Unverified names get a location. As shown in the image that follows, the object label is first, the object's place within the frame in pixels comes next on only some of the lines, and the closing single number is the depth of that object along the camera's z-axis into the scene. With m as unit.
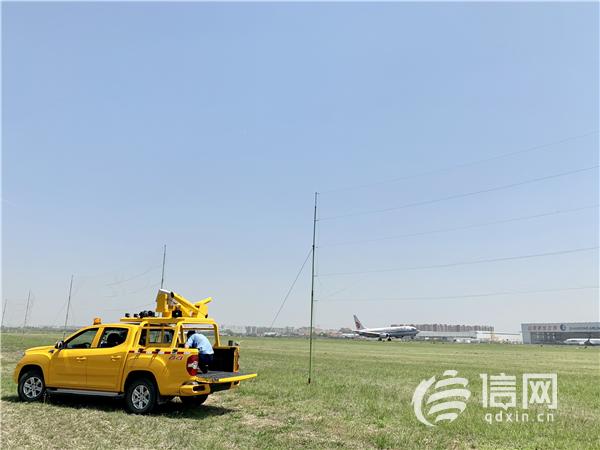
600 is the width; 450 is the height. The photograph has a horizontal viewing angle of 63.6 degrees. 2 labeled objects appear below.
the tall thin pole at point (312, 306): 18.61
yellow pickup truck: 10.62
